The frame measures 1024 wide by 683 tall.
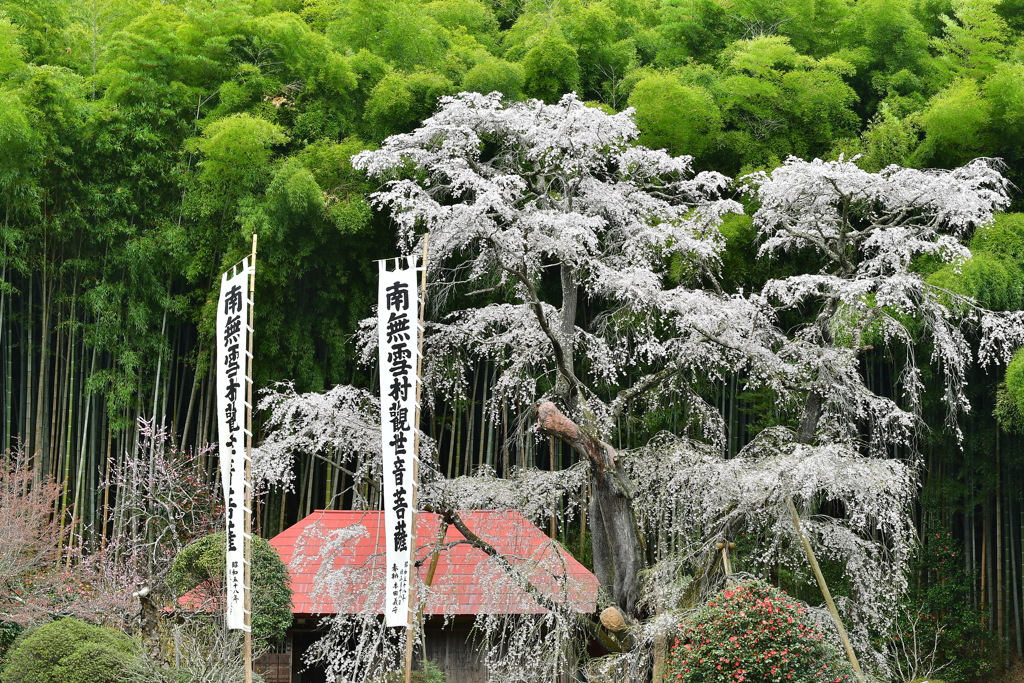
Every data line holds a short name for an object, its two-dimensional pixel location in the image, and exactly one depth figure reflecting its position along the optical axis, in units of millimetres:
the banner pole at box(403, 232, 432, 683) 10477
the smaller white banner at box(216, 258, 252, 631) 10742
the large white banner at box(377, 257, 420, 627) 10586
